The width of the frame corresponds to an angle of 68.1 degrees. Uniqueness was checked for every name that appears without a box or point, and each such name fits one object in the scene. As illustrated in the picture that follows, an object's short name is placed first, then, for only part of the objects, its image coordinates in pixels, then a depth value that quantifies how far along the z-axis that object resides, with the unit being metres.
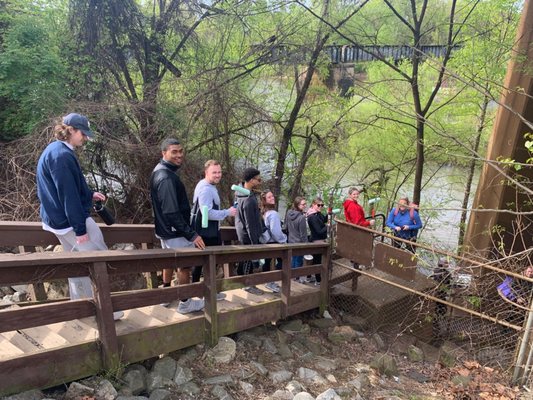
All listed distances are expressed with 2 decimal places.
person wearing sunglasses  5.90
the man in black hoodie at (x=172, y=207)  3.58
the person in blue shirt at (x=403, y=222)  6.93
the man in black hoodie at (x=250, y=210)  4.46
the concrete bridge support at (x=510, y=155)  6.11
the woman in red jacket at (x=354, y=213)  6.50
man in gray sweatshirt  4.04
